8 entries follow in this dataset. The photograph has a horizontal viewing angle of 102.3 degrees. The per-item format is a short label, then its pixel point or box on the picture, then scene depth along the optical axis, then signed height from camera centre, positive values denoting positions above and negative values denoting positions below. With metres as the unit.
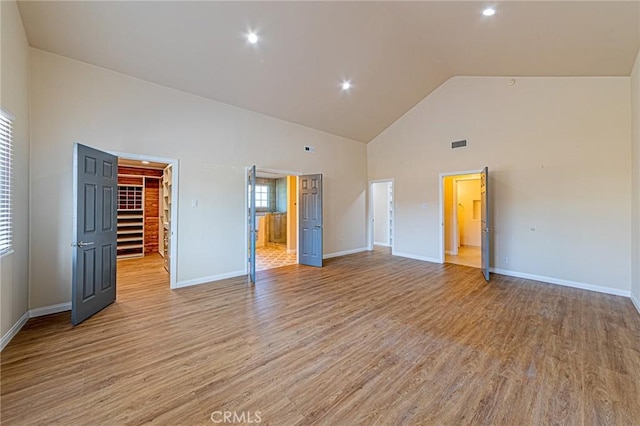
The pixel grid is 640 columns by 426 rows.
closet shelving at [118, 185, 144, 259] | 7.05 -0.17
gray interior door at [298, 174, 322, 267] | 6.00 -0.12
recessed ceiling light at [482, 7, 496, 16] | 3.33 +2.67
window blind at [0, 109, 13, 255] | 2.62 +0.37
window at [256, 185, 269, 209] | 9.67 +0.72
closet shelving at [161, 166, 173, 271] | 4.70 +0.47
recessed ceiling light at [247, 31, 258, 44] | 3.58 +2.51
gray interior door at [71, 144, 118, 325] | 3.07 -0.22
